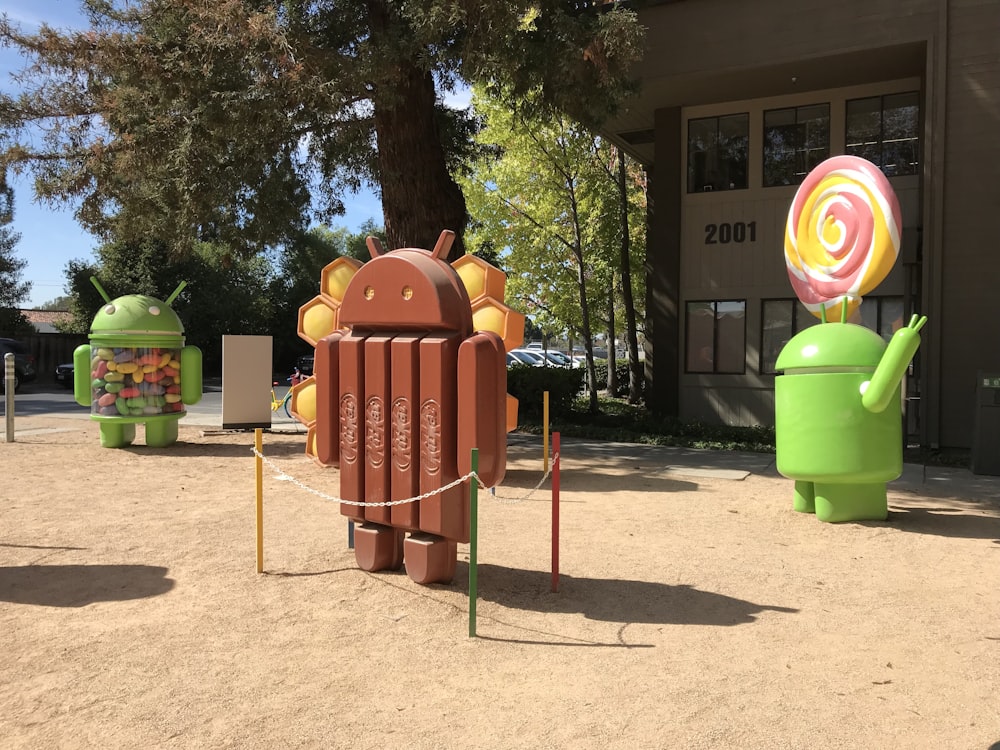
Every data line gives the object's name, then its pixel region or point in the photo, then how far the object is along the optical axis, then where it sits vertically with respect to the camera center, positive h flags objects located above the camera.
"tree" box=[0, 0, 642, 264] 10.84 +3.95
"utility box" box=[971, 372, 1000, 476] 10.70 -0.92
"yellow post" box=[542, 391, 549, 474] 10.20 -1.05
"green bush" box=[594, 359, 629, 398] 29.00 -0.80
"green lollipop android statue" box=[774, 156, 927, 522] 7.19 -0.08
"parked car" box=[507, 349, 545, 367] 35.21 -0.10
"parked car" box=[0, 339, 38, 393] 25.47 -0.39
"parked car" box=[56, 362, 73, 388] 28.25 -0.93
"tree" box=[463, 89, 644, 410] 22.56 +4.41
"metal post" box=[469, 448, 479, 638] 4.55 -1.12
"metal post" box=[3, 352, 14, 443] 12.29 -0.73
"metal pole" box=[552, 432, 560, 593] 5.45 -1.18
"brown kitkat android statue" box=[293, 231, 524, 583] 5.04 -0.35
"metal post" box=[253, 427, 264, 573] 5.71 -1.10
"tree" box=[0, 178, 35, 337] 35.03 +2.74
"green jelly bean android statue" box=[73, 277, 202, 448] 11.93 -0.31
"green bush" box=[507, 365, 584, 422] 17.20 -0.73
